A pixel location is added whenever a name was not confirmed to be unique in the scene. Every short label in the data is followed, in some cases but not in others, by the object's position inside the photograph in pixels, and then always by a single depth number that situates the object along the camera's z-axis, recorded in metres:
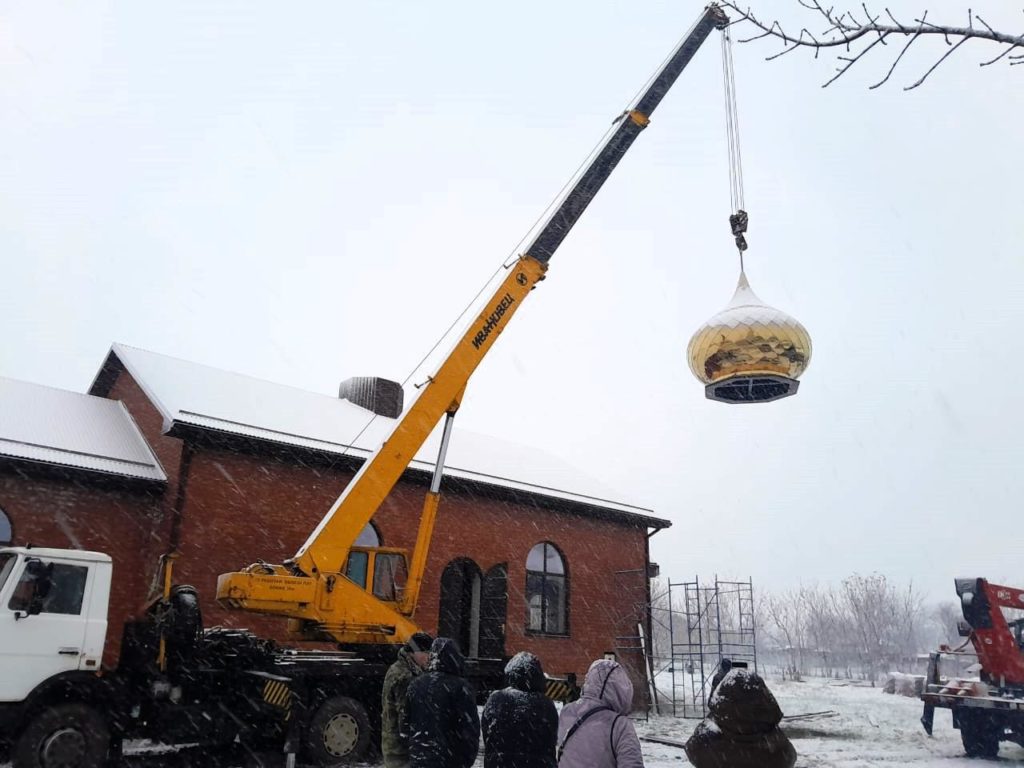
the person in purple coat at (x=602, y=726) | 3.64
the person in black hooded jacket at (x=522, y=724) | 4.08
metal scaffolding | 17.72
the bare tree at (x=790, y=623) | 58.07
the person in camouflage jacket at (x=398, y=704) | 6.15
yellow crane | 9.84
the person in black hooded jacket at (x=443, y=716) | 4.44
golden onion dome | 5.95
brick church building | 13.10
